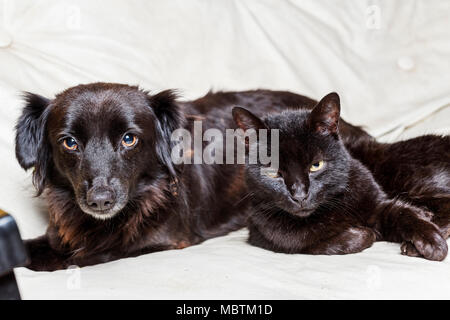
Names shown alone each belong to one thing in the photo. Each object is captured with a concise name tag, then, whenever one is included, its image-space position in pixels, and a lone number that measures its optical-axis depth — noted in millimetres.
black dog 2193
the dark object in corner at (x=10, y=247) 1274
